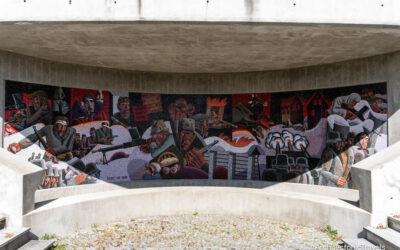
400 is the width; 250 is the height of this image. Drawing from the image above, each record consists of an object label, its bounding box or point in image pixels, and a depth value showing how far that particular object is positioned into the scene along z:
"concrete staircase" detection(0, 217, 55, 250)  6.93
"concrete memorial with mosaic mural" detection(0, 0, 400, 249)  7.81
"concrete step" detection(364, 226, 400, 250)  6.78
